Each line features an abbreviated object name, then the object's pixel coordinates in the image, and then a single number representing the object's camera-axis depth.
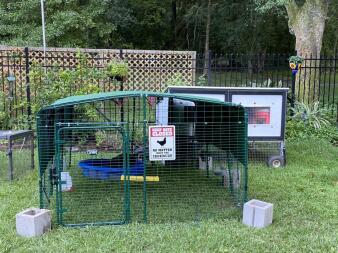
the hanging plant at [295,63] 8.43
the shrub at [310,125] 8.23
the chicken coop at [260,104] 6.20
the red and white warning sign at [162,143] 4.09
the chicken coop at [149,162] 4.09
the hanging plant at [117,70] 7.93
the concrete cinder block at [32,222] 3.78
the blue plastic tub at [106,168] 4.79
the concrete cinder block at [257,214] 4.04
